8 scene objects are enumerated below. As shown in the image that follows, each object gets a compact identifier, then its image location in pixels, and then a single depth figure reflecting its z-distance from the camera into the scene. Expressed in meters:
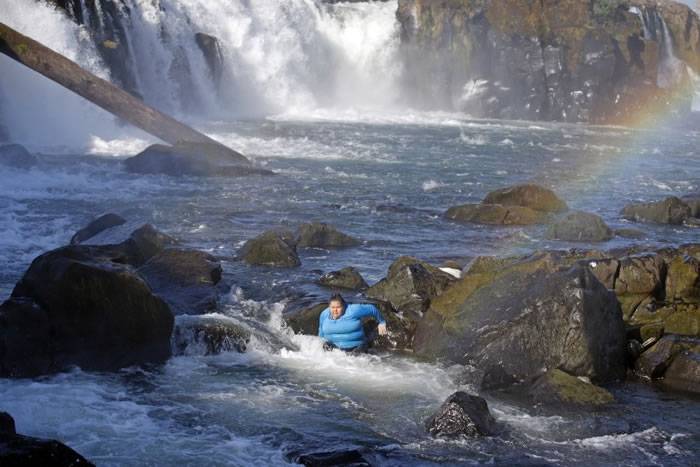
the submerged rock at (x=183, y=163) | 25.88
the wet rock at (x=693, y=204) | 22.85
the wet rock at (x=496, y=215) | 21.44
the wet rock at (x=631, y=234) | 20.20
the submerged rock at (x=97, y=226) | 17.33
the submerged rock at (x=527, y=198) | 22.84
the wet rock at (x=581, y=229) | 19.69
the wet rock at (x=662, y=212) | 22.09
